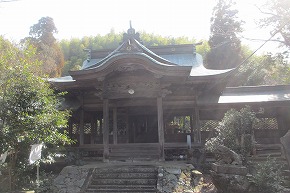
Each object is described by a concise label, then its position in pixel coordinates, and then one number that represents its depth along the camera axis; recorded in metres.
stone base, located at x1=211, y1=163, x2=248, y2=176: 6.55
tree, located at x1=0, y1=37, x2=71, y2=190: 5.89
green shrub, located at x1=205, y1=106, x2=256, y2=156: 7.15
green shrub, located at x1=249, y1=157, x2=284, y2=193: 5.95
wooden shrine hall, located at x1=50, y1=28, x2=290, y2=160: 10.16
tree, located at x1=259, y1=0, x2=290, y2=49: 15.18
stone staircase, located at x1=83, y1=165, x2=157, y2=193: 7.79
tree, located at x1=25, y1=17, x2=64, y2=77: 30.99
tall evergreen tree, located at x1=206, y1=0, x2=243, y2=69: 29.89
